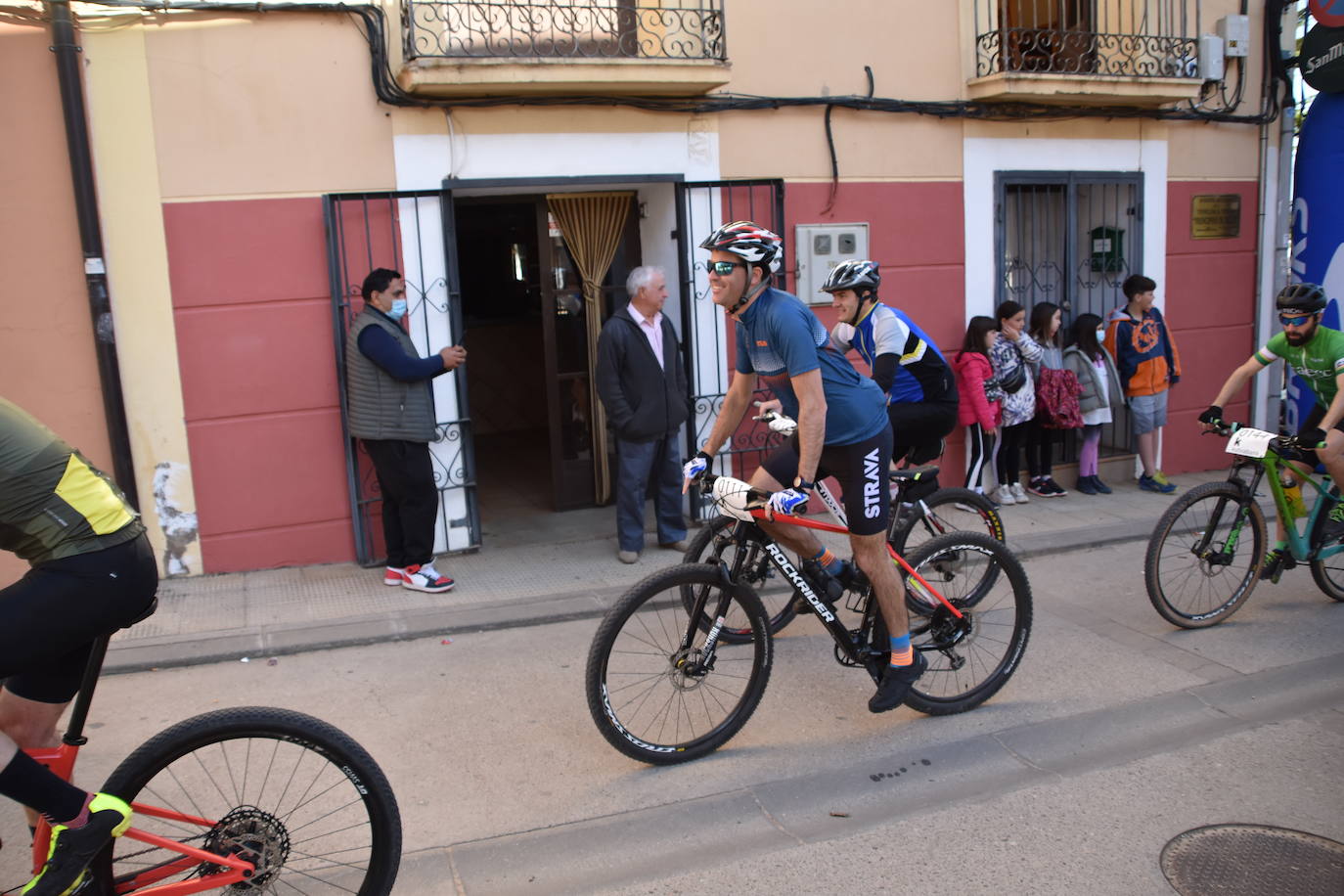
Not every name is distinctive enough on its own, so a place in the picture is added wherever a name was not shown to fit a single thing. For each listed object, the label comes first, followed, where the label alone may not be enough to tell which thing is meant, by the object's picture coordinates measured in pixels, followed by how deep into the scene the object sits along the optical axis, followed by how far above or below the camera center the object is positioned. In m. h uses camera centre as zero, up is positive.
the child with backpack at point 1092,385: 8.65 -0.99
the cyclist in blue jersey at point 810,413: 3.98 -0.53
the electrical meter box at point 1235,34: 9.07 +1.87
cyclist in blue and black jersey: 5.32 -0.45
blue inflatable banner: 9.09 +0.42
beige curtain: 7.82 +0.42
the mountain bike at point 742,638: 3.91 -1.43
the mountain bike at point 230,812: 2.77 -1.35
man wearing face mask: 6.14 -0.64
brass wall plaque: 9.38 +0.35
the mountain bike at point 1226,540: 5.40 -1.46
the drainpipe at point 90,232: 5.94 +0.45
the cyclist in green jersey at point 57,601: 2.61 -0.72
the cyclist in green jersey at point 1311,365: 5.42 -0.58
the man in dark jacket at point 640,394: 6.76 -0.69
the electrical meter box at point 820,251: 7.85 +0.18
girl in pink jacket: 8.04 -0.93
